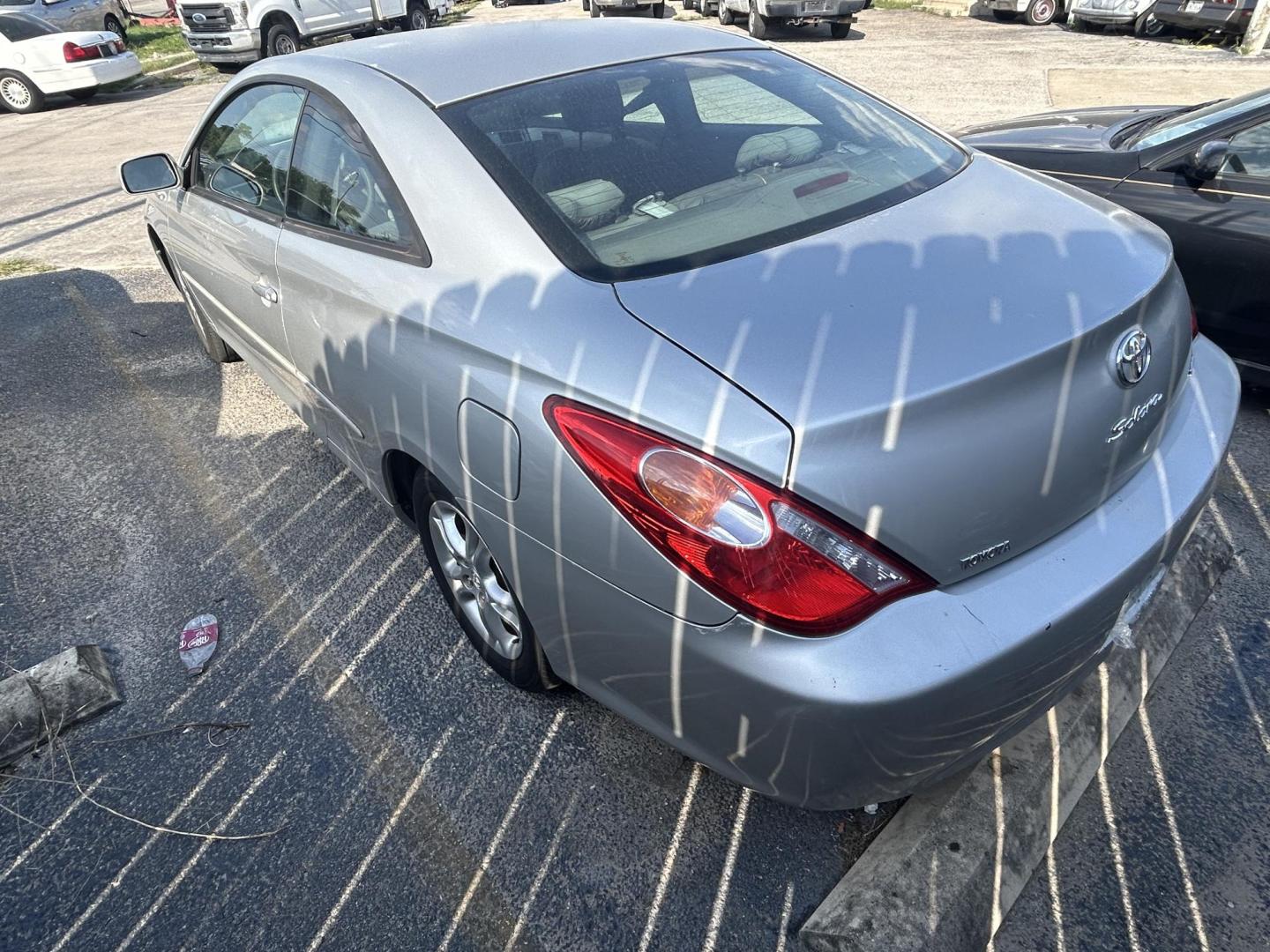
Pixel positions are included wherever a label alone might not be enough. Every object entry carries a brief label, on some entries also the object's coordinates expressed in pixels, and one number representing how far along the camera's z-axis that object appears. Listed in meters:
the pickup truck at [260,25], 13.49
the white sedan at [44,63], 12.42
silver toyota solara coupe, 1.46
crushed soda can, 2.63
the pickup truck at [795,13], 13.53
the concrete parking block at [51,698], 2.34
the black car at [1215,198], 3.31
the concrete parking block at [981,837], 1.74
